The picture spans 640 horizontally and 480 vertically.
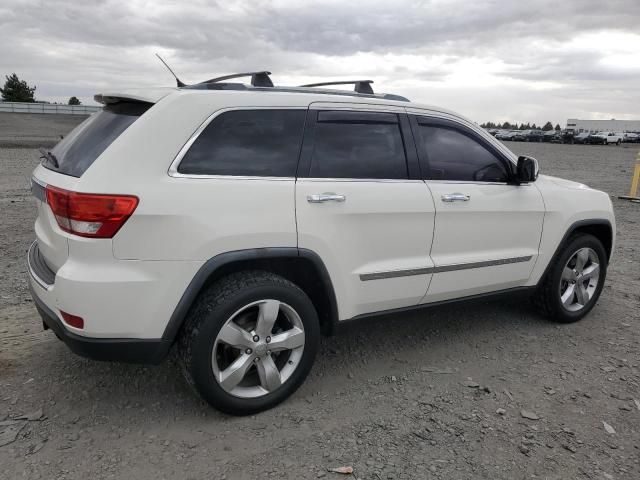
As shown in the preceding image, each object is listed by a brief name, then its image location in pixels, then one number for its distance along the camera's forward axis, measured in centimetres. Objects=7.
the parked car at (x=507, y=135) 6239
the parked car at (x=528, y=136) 6075
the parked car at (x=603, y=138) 5319
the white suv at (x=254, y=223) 270
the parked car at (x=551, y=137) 5756
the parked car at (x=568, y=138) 5504
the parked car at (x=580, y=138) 5403
